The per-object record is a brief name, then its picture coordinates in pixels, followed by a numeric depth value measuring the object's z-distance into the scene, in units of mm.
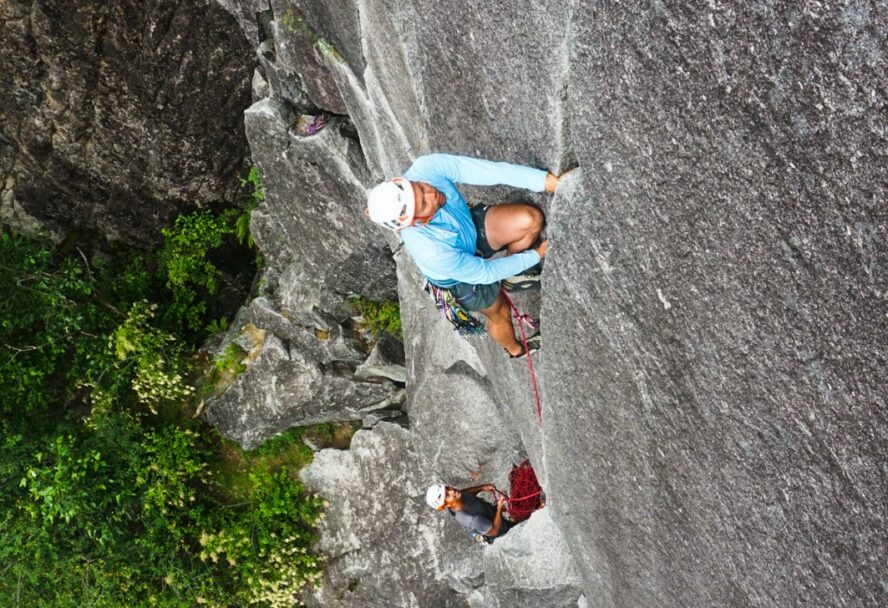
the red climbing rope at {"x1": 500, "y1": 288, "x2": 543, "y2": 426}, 5887
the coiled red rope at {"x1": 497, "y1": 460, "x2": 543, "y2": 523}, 8891
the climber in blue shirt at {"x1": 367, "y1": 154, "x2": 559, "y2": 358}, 4727
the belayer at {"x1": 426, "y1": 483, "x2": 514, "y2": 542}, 8953
